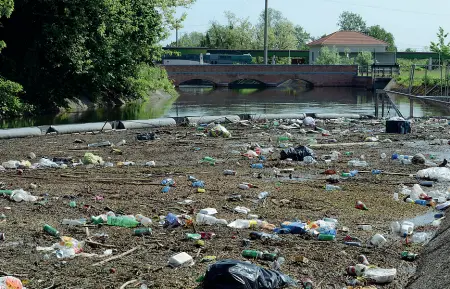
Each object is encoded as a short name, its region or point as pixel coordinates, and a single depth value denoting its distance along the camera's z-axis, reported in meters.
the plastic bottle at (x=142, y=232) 7.22
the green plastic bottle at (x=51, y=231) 7.11
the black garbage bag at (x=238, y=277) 5.45
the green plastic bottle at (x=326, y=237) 7.16
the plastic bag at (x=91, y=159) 12.30
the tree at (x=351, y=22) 150.12
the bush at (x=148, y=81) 33.50
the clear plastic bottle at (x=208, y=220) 7.75
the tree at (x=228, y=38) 98.94
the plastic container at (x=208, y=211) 8.14
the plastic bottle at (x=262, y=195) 9.23
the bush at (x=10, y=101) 24.41
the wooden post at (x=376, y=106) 23.76
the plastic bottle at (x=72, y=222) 7.60
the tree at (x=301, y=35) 157.21
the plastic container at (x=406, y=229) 7.50
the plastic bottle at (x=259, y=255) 6.46
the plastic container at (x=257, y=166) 11.95
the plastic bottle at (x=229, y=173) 11.24
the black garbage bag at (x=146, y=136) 16.38
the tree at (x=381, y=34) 128.62
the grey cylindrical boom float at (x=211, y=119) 20.36
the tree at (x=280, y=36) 104.81
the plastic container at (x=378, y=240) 7.05
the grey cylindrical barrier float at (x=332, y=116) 22.39
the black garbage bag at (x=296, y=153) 12.70
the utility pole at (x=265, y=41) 66.81
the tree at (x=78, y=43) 27.03
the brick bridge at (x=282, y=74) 65.19
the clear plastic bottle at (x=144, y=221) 7.65
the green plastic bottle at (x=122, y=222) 7.60
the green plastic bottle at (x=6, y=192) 9.05
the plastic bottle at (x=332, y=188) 10.01
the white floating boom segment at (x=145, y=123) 19.36
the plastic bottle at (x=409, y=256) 6.63
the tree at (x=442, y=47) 48.09
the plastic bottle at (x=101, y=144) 15.06
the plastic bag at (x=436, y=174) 10.66
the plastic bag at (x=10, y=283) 5.50
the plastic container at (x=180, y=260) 6.24
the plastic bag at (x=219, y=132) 16.71
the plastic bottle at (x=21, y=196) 8.77
